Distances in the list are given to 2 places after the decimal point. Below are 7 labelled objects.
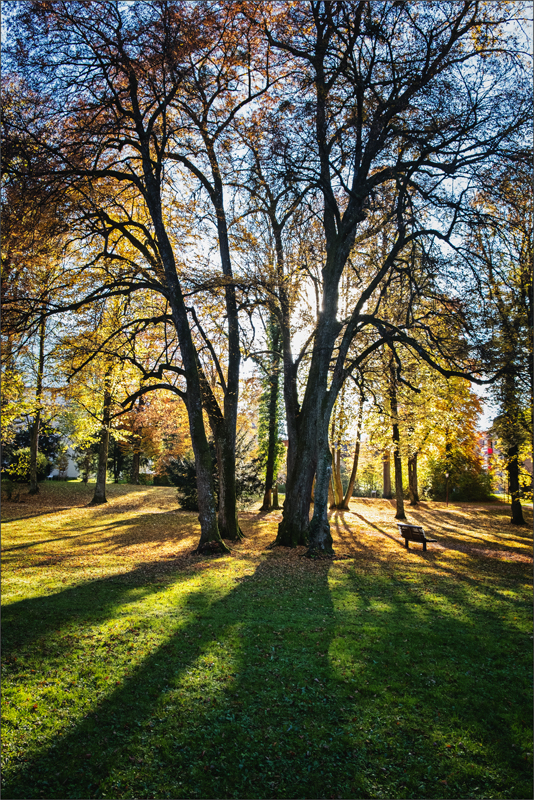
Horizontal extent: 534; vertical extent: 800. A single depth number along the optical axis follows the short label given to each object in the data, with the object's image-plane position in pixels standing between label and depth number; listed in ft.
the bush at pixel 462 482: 99.81
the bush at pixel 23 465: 68.49
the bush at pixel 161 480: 116.65
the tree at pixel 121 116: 27.96
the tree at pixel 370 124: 30.83
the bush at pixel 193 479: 71.71
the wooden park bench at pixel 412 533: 43.52
